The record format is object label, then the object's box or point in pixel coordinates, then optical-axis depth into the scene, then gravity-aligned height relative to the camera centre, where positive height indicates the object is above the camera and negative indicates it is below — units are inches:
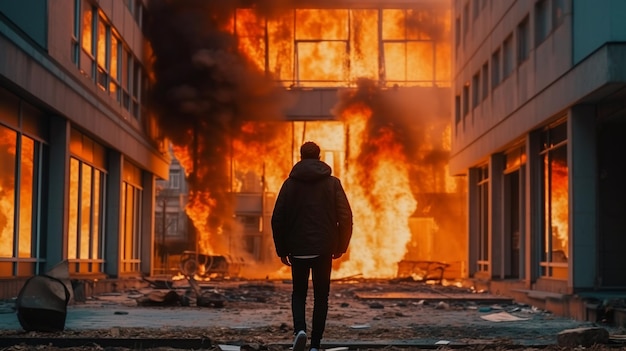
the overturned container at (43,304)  454.6 -31.3
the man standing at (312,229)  375.6 +2.5
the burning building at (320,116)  1670.8 +207.1
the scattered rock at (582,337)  422.9 -40.8
